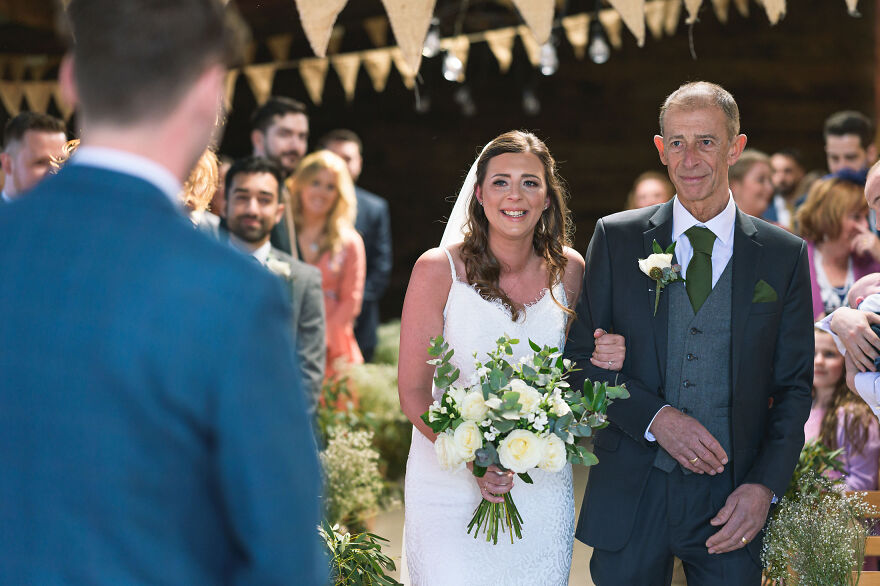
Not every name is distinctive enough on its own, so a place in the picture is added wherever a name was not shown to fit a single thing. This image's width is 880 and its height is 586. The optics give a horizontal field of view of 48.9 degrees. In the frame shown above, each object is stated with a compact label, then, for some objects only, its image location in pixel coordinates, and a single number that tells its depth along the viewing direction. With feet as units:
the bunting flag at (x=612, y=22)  26.94
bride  10.00
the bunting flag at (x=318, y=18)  10.18
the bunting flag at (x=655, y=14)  26.73
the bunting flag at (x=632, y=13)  10.91
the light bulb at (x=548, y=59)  23.82
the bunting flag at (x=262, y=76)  28.07
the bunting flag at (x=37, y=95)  24.93
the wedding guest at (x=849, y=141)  18.21
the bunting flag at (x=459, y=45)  27.12
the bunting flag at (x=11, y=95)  25.08
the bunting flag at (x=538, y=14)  10.69
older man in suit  8.57
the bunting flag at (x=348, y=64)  26.27
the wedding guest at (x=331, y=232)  18.88
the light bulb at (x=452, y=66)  21.47
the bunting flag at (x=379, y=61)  26.81
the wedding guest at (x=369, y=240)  22.91
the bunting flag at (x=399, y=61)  27.35
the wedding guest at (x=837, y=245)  15.15
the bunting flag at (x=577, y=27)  26.68
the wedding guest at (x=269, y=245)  14.61
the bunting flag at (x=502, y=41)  27.30
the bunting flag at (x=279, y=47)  28.31
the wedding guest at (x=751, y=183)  19.57
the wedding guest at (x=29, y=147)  14.28
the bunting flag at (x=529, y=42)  28.04
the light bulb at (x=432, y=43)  23.66
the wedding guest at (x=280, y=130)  19.51
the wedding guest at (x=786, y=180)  22.62
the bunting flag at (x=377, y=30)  28.04
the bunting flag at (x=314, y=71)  26.43
